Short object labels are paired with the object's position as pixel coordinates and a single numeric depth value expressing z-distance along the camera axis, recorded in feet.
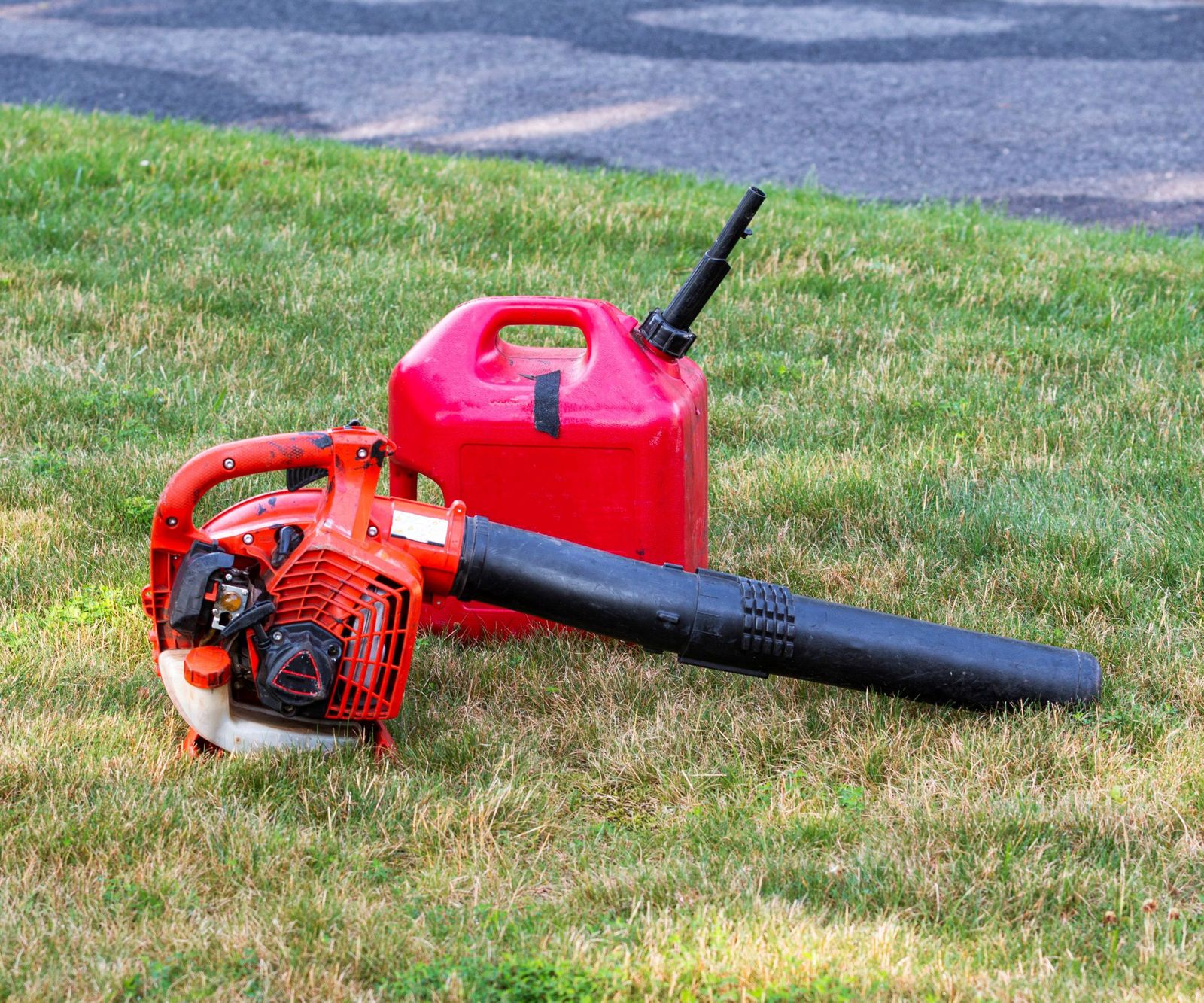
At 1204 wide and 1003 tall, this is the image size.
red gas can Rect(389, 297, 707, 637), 18.99
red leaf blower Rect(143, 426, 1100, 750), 16.08
